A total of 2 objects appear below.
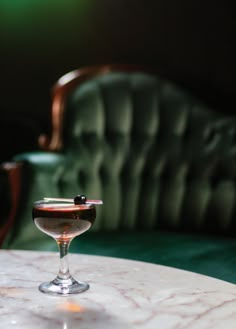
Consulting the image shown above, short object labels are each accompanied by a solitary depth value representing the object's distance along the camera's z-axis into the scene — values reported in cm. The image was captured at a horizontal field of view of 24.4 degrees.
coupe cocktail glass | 71
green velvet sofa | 175
